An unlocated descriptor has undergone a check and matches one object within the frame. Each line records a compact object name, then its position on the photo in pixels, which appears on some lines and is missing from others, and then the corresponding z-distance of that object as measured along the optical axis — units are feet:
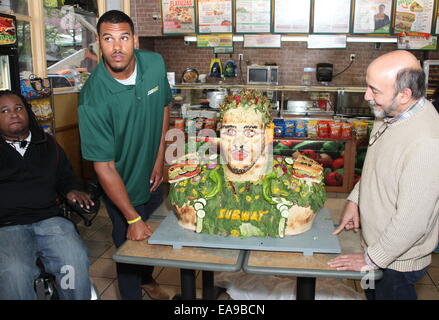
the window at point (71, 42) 16.93
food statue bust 6.03
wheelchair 6.76
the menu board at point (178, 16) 19.86
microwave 19.48
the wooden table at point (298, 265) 5.25
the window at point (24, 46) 14.49
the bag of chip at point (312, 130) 16.25
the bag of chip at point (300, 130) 16.20
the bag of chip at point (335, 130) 16.21
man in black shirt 6.70
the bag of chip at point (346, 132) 16.16
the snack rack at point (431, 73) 18.11
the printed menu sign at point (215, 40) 19.51
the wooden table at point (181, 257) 5.49
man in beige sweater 4.95
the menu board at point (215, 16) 19.57
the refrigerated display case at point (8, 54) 10.01
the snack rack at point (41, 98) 12.12
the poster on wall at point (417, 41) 18.40
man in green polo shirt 6.63
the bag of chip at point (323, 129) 16.21
